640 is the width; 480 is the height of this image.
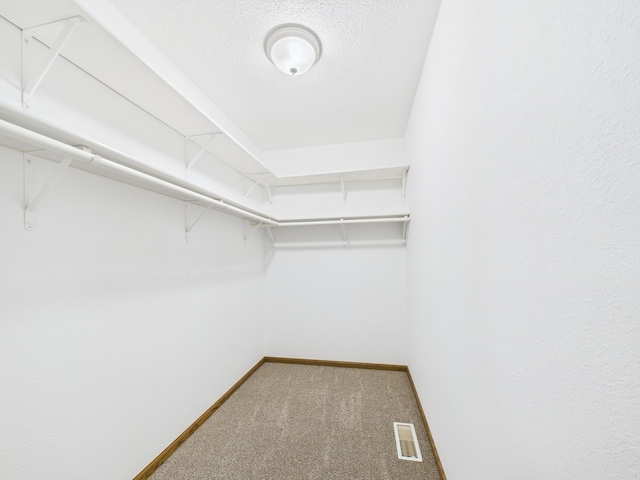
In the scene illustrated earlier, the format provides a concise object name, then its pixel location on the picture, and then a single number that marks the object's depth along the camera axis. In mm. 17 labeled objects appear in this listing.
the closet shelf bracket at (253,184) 2732
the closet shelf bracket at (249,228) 2723
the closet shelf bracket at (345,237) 2956
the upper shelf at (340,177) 2609
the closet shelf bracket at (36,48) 926
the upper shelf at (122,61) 910
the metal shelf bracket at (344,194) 2875
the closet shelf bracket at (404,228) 2755
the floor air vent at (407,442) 1652
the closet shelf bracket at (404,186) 2728
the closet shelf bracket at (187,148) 1834
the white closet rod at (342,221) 2535
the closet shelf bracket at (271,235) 3065
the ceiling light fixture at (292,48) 1512
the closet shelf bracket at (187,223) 1881
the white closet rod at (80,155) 754
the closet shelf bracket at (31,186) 1024
